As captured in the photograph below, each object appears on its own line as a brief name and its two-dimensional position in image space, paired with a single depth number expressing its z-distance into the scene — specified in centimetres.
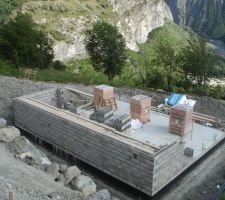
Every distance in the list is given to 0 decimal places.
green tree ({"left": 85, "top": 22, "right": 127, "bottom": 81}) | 2094
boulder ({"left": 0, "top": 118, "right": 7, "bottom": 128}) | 1088
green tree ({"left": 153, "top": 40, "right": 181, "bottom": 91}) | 2074
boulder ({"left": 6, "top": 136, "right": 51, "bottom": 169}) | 949
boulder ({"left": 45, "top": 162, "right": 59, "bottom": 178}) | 908
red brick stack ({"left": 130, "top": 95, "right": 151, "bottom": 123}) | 1173
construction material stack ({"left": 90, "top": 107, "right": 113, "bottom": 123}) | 1127
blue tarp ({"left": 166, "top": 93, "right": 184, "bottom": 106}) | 1365
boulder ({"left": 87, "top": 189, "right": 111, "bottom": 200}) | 842
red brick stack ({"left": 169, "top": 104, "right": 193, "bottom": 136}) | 1093
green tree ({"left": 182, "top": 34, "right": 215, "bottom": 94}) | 1929
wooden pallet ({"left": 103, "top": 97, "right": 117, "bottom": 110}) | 1279
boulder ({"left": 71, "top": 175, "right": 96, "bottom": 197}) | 866
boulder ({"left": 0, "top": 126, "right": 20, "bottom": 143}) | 997
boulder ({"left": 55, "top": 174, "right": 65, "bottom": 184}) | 890
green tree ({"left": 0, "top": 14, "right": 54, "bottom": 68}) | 2036
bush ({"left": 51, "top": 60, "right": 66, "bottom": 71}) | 2349
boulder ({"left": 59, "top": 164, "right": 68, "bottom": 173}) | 949
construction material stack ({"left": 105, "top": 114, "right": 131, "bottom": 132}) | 1064
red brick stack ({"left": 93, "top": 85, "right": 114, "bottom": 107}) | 1264
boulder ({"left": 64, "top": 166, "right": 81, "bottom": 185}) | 909
